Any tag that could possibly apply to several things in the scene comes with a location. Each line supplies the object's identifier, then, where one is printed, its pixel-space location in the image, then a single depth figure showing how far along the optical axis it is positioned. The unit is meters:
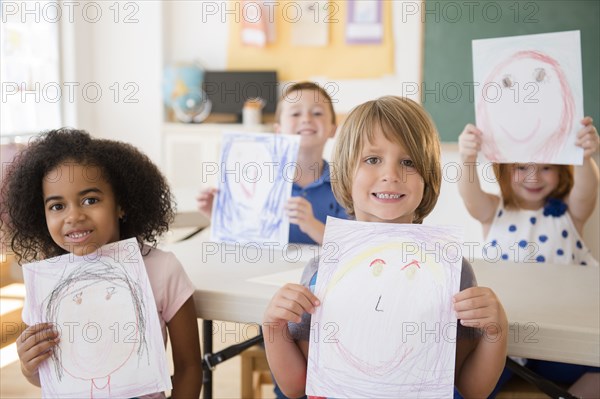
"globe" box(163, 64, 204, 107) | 4.84
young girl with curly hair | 1.16
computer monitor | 4.73
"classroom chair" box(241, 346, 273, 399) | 1.74
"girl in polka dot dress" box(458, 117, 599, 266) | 1.82
